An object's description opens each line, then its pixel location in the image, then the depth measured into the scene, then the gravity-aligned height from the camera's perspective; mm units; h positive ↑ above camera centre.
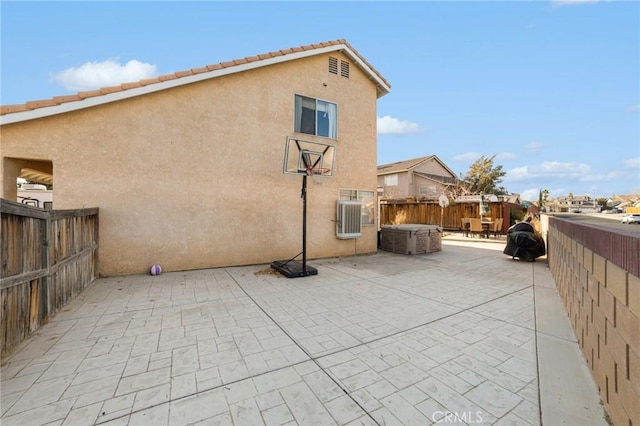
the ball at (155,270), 5875 -1455
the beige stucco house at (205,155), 5312 +1318
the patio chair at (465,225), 14562 -908
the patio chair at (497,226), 13914 -878
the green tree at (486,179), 23484 +3067
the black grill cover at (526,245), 7832 -1091
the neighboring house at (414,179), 23031 +3022
